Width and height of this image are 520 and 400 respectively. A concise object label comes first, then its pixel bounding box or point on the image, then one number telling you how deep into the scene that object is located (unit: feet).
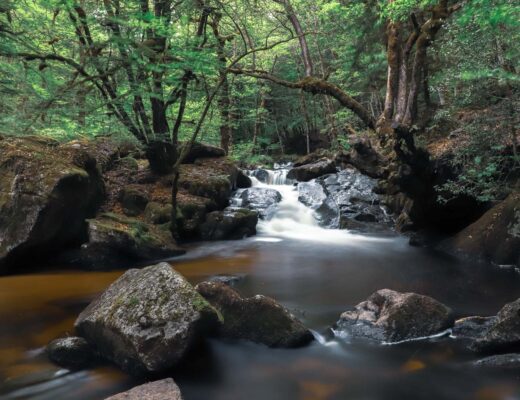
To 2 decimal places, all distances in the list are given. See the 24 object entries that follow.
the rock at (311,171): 58.18
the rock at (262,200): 45.83
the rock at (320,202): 43.96
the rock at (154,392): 10.80
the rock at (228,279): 23.62
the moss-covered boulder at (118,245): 27.30
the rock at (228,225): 36.94
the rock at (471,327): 15.70
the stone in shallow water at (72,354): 13.78
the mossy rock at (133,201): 36.55
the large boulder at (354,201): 42.24
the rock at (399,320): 15.62
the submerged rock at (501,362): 13.14
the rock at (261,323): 15.58
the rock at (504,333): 13.70
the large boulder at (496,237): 25.85
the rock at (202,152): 48.75
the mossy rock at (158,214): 35.22
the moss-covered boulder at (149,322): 13.07
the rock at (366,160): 32.65
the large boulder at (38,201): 26.25
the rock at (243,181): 52.60
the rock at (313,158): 69.38
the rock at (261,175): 61.21
